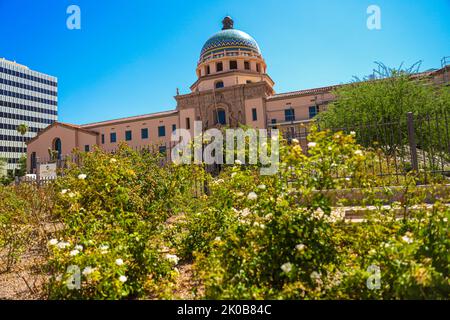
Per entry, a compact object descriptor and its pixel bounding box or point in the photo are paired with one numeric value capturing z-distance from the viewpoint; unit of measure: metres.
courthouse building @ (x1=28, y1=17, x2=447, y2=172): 34.50
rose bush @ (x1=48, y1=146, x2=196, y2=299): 2.88
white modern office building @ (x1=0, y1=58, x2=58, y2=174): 66.25
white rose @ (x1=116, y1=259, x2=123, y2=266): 2.75
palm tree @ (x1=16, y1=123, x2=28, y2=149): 57.06
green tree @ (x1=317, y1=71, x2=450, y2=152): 12.02
